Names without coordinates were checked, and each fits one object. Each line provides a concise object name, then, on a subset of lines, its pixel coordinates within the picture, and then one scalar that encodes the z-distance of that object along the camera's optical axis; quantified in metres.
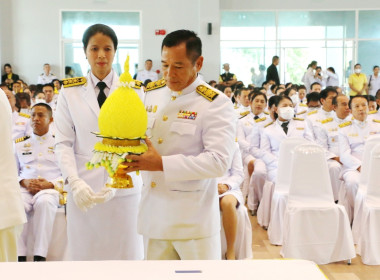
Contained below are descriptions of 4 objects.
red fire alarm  14.28
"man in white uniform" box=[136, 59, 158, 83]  13.86
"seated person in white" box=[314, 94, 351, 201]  6.03
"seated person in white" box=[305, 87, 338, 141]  6.33
